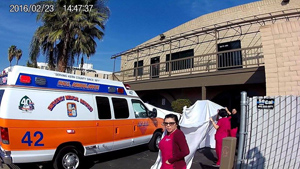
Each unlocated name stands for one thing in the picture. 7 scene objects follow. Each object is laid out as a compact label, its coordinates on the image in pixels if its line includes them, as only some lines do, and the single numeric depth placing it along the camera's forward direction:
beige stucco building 6.74
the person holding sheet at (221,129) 5.40
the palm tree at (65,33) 11.50
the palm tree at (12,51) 43.16
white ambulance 4.14
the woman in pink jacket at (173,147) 2.82
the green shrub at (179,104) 11.37
